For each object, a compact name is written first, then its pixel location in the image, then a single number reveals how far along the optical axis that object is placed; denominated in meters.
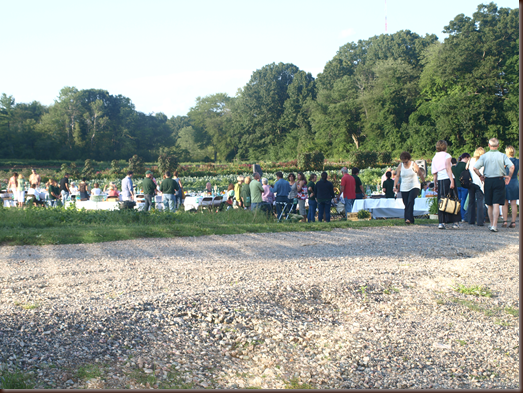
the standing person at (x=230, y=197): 17.38
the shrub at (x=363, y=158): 40.45
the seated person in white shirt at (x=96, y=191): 19.39
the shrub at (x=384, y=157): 44.60
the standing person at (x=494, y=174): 9.34
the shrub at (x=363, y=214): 14.23
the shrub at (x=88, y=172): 37.81
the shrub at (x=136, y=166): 36.47
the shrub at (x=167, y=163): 35.31
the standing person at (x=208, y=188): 19.99
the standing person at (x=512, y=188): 10.09
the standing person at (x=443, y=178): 9.78
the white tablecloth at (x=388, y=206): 14.35
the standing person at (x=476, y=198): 10.48
